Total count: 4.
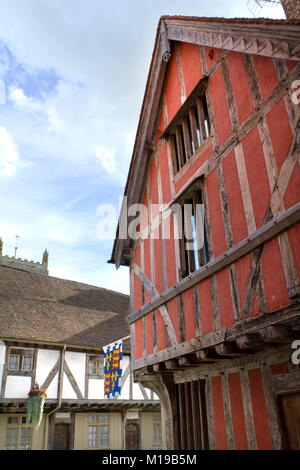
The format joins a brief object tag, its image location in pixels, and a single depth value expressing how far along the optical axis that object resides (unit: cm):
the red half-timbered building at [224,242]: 419
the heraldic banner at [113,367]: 1188
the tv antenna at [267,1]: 772
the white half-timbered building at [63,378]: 1337
